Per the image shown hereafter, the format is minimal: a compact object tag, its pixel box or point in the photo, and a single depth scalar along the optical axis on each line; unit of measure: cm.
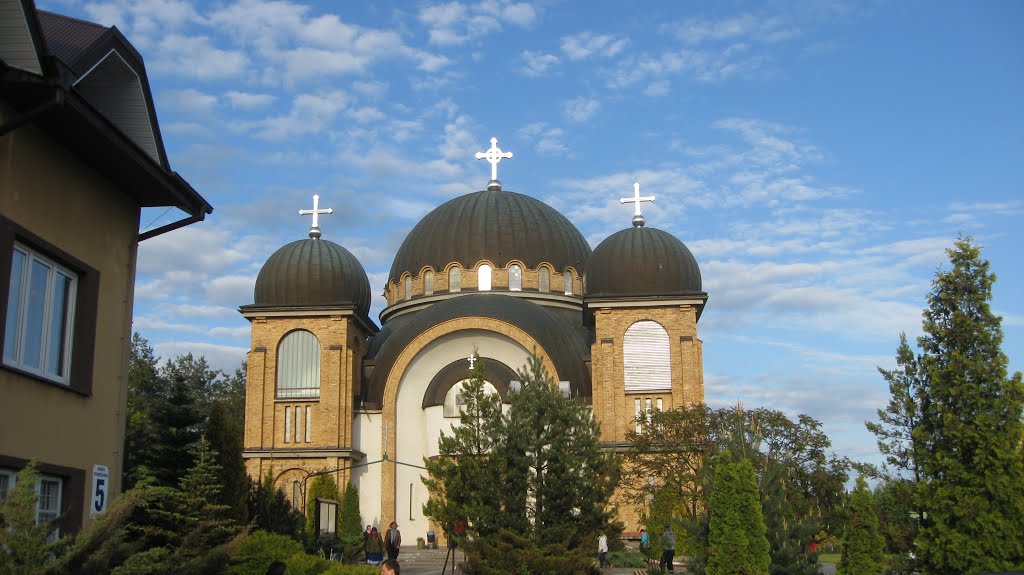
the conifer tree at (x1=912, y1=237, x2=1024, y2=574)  1477
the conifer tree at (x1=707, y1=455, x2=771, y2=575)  1536
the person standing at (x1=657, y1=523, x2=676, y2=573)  2491
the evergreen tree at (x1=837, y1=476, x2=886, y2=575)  1889
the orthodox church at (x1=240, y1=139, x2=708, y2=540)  3716
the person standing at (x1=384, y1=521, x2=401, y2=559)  2303
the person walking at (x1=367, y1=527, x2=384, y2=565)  2939
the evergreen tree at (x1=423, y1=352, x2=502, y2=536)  1909
